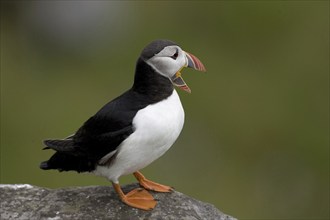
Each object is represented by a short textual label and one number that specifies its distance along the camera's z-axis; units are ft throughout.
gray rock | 35.01
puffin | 33.55
